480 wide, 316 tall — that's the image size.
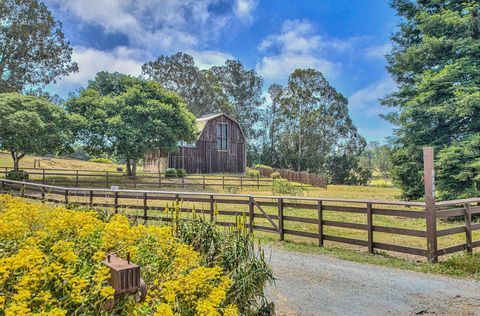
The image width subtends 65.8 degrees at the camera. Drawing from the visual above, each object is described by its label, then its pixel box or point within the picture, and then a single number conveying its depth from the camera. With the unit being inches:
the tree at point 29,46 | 1018.1
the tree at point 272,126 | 1903.3
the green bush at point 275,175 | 1413.1
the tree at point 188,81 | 1940.2
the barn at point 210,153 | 1374.3
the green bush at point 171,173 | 1116.6
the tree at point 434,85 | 523.5
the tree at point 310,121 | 1776.6
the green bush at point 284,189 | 771.4
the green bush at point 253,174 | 1433.6
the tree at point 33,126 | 792.9
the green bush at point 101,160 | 1795.0
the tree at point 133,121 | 997.8
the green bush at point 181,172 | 1175.6
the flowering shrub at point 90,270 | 84.5
